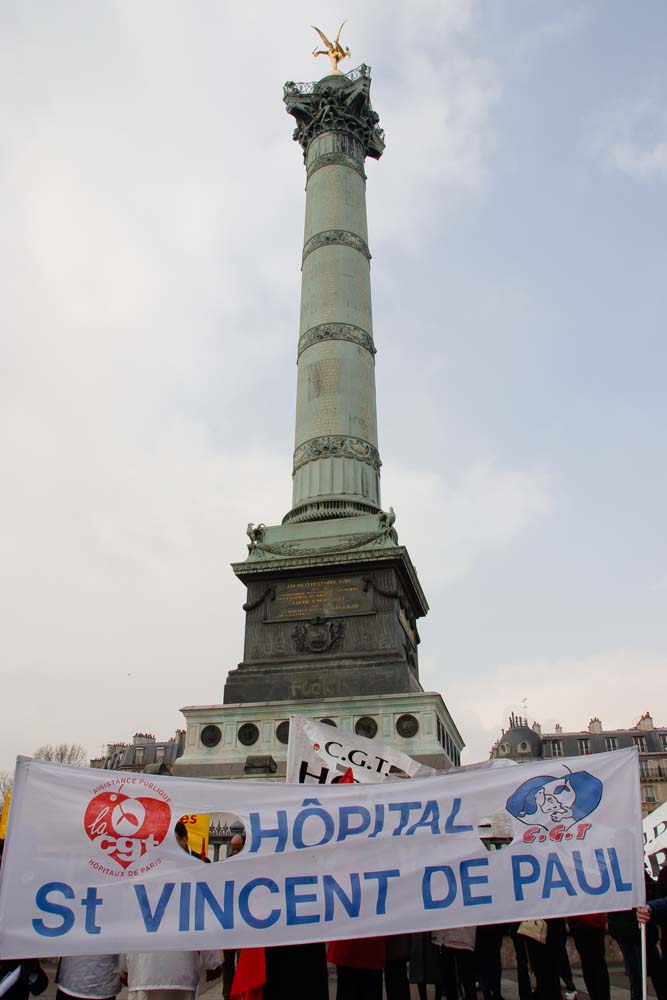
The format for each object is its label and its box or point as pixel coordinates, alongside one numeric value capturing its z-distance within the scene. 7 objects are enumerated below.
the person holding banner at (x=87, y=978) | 5.61
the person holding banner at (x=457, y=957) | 7.50
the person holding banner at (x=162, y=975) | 5.47
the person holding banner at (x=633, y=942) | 7.57
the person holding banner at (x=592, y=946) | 7.21
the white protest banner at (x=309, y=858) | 5.23
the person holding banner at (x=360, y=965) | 5.70
